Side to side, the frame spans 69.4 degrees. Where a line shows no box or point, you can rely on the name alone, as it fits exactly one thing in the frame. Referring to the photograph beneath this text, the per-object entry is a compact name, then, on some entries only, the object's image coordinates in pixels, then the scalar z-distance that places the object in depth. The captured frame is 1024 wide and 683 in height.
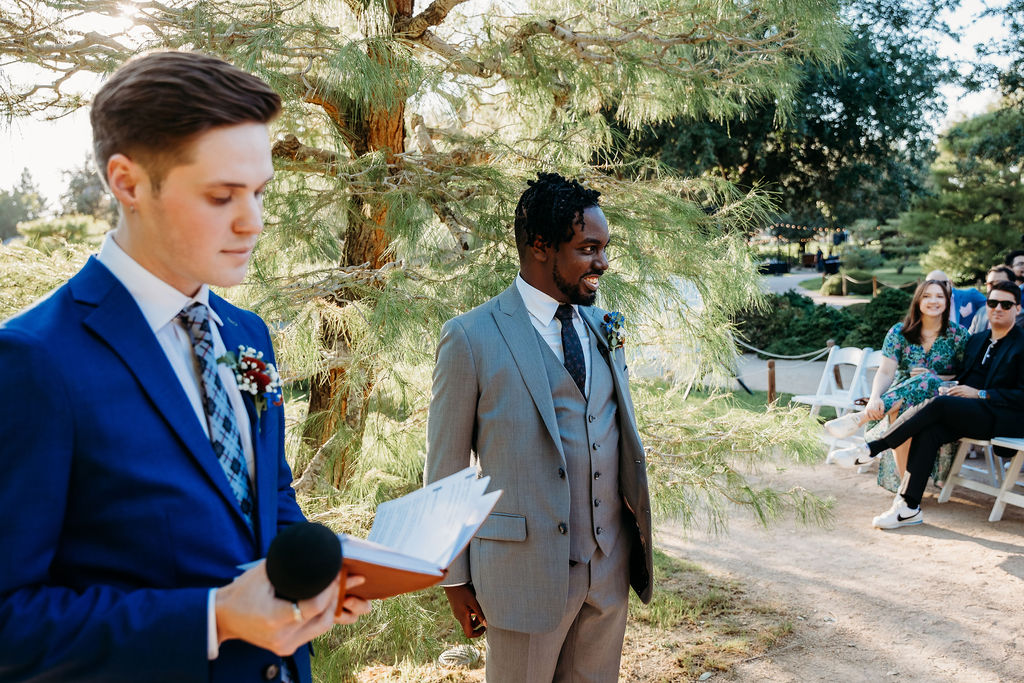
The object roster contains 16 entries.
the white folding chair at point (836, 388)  6.19
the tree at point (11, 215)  32.28
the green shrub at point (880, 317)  10.86
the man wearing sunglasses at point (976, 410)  4.61
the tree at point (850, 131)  9.88
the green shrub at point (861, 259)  25.45
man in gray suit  1.74
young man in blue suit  0.78
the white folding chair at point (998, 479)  4.53
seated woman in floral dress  4.94
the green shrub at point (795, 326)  11.91
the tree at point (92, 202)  19.96
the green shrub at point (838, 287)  19.20
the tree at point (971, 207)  14.11
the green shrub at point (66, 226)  4.55
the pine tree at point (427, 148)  2.21
